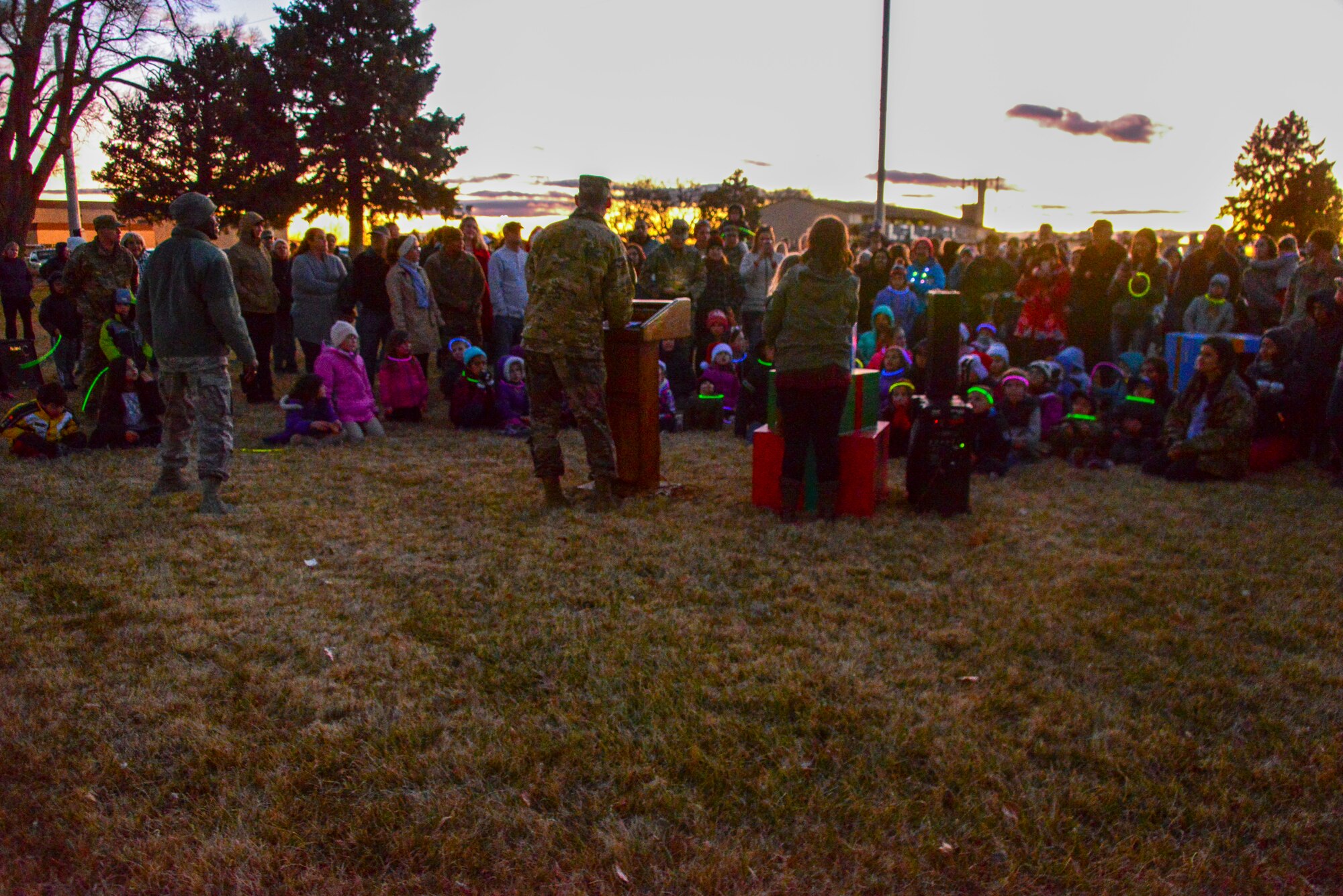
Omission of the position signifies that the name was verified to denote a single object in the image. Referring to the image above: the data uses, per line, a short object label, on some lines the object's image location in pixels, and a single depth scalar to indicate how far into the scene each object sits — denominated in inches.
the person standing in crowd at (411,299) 386.3
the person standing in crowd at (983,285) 472.1
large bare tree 964.6
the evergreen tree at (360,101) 1375.5
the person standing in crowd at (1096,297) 413.4
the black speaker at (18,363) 420.5
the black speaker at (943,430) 245.9
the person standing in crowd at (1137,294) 406.6
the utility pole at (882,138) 748.0
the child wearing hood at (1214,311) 388.2
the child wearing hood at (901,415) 327.3
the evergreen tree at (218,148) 1279.5
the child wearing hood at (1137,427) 314.7
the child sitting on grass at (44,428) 303.3
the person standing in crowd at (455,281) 409.4
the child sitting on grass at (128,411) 323.6
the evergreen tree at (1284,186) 2470.5
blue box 354.0
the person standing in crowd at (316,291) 404.5
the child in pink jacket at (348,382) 345.1
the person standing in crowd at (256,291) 396.8
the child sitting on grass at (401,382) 378.9
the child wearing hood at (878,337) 371.6
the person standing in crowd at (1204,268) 409.7
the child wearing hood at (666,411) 376.2
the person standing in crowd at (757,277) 443.5
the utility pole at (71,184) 1016.2
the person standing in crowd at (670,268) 407.8
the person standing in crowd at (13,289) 546.9
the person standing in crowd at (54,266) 452.4
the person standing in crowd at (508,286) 410.6
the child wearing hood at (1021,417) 317.7
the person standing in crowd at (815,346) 228.8
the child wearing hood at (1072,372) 343.9
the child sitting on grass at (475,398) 374.3
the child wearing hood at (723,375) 387.2
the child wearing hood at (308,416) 336.5
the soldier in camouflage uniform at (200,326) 233.9
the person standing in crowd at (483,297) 446.6
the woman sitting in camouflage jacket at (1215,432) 287.1
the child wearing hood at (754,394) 352.8
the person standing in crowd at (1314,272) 356.5
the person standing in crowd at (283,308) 455.8
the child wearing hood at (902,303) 423.2
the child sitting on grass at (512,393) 374.0
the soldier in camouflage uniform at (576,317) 233.9
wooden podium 257.8
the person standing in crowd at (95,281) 345.4
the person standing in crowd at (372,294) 394.9
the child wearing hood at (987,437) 300.7
